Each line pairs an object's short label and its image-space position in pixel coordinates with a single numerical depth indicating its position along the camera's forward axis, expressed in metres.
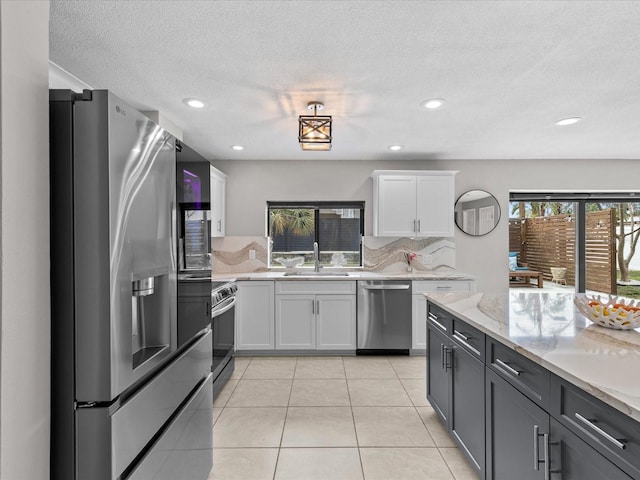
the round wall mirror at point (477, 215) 4.71
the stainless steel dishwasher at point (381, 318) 4.08
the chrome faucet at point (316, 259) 4.71
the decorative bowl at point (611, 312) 1.66
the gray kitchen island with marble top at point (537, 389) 1.05
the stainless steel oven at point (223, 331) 3.05
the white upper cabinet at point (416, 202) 4.38
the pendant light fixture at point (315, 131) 2.62
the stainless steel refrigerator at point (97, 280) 1.01
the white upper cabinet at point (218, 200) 4.13
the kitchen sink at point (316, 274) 4.38
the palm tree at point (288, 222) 4.87
